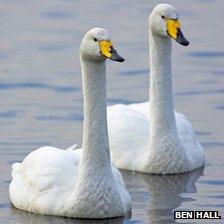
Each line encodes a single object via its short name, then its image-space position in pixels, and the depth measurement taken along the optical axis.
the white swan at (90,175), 16.03
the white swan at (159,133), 18.25
